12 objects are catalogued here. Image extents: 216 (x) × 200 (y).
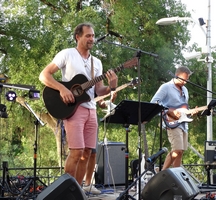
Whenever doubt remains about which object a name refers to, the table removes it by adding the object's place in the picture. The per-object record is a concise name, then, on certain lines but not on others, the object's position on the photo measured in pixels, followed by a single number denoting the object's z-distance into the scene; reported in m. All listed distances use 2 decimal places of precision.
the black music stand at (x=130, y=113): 6.95
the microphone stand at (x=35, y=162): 8.21
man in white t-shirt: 6.30
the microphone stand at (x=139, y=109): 6.59
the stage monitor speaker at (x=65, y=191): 5.32
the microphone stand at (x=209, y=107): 9.70
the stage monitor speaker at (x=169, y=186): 6.14
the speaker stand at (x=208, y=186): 9.70
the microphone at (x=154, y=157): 7.17
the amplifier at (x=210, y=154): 11.37
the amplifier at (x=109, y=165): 10.72
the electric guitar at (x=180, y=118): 9.14
